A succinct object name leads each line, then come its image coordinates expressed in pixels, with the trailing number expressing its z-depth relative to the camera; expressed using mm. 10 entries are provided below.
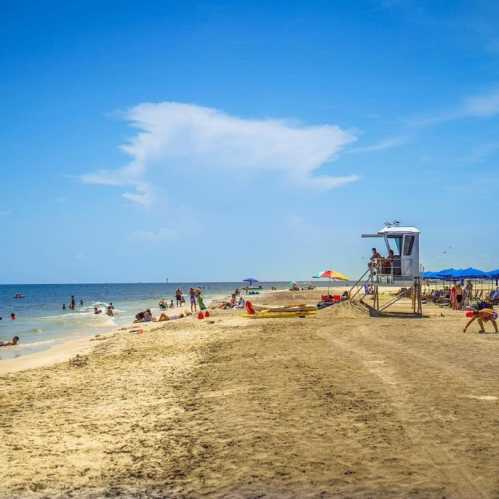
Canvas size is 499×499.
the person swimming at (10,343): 24516
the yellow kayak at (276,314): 26859
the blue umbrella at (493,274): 37125
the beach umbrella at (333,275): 37500
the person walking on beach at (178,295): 50244
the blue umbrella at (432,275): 41938
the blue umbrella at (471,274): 37719
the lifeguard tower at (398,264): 26766
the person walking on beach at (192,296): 38322
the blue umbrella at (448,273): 39325
